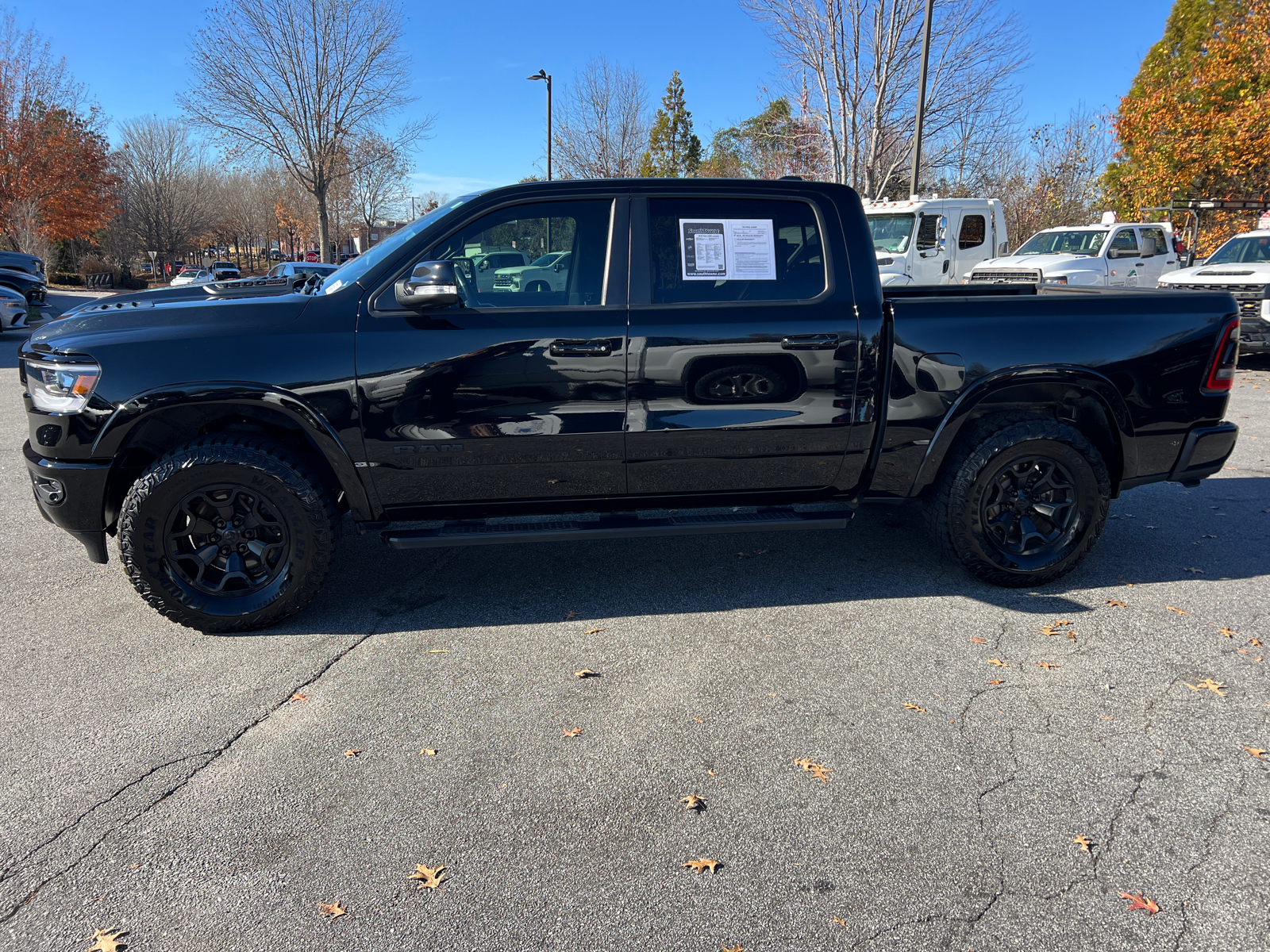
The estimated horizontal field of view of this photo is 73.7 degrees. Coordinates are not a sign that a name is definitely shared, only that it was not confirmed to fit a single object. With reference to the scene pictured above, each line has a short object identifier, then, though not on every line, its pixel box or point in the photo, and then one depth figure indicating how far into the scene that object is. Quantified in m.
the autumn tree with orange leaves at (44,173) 35.16
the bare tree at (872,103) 21.28
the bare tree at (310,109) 26.77
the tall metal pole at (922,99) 18.52
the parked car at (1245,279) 11.26
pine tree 49.59
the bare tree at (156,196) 49.75
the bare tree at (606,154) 33.16
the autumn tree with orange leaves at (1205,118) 20.22
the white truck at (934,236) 15.08
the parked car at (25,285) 18.62
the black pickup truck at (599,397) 3.62
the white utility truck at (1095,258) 14.41
